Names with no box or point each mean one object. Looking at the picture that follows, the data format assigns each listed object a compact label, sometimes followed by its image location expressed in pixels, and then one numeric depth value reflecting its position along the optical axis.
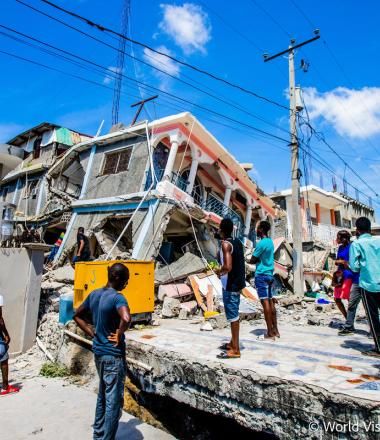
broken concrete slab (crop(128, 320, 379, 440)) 2.81
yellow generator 5.97
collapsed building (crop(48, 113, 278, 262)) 11.04
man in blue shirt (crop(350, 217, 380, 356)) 3.80
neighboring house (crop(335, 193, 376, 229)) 28.49
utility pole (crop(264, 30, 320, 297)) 11.48
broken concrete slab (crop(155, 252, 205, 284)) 9.81
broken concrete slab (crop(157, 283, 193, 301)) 8.98
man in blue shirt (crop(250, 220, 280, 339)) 4.93
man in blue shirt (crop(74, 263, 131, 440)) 3.01
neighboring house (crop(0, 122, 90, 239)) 16.72
